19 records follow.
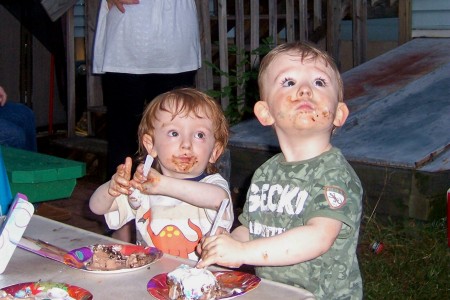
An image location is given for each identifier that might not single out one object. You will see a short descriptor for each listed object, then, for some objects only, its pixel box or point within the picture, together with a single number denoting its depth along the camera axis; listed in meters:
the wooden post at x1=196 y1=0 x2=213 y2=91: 6.41
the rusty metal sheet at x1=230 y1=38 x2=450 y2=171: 4.78
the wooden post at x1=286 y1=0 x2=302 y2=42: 7.06
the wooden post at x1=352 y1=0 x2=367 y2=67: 7.29
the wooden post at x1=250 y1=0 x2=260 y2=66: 6.73
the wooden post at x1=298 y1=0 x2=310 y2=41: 7.12
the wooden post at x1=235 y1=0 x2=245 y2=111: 6.71
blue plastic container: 2.65
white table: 1.75
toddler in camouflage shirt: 2.02
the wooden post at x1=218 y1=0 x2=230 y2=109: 6.50
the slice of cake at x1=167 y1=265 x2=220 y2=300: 1.73
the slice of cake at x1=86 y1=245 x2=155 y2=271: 1.94
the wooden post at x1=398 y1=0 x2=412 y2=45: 7.24
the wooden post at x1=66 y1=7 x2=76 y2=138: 6.77
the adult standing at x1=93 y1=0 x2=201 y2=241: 4.36
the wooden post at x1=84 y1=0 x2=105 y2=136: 6.58
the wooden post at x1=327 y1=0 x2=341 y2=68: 7.23
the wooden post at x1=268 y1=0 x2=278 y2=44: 6.93
